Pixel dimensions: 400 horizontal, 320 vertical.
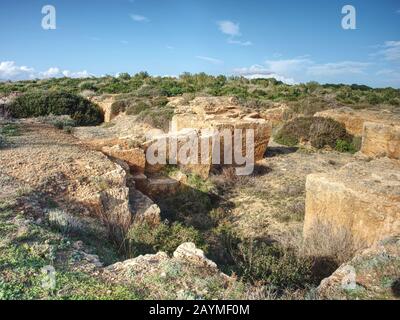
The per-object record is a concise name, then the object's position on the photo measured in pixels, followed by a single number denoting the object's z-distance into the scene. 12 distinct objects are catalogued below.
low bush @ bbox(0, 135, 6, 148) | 7.44
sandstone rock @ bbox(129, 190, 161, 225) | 5.71
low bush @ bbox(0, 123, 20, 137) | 8.80
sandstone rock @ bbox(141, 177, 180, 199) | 7.67
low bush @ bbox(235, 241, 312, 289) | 4.16
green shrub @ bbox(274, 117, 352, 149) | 12.66
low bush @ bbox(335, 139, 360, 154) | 12.35
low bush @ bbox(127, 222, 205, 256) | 4.74
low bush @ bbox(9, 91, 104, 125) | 15.55
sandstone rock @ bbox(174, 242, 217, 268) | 3.62
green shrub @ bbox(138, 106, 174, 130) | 14.64
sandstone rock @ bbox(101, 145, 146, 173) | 7.95
